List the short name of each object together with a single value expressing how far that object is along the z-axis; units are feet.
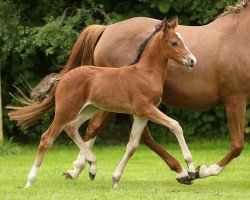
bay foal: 55.42
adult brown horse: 60.54
